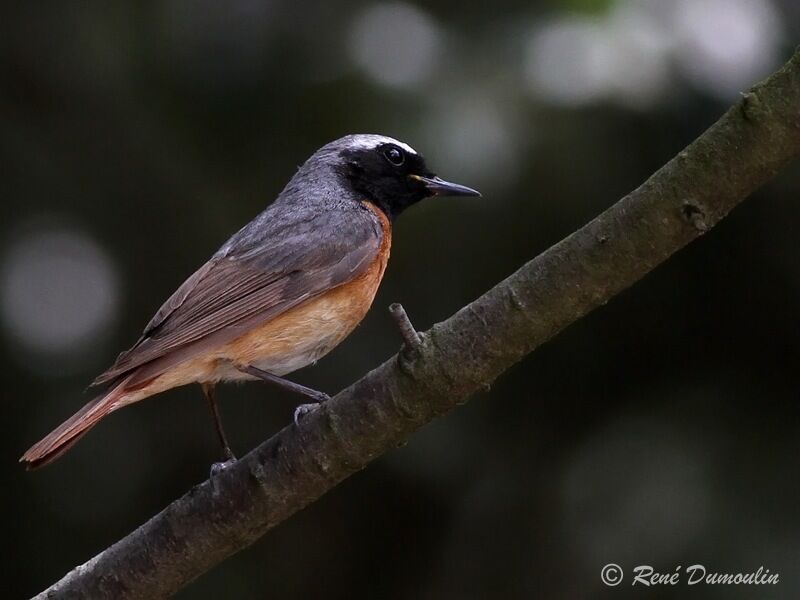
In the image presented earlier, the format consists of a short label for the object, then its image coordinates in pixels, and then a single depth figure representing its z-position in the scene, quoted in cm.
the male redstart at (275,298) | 874
